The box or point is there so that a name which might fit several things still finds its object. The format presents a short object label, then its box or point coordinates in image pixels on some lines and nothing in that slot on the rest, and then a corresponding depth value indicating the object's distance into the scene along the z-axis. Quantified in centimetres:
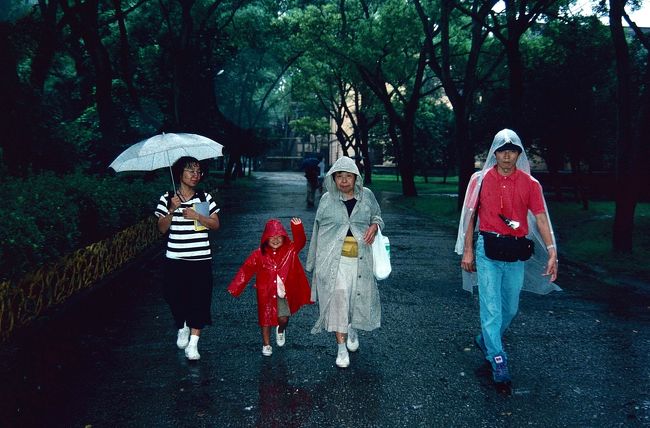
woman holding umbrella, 540
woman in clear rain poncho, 529
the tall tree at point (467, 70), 1748
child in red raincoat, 547
